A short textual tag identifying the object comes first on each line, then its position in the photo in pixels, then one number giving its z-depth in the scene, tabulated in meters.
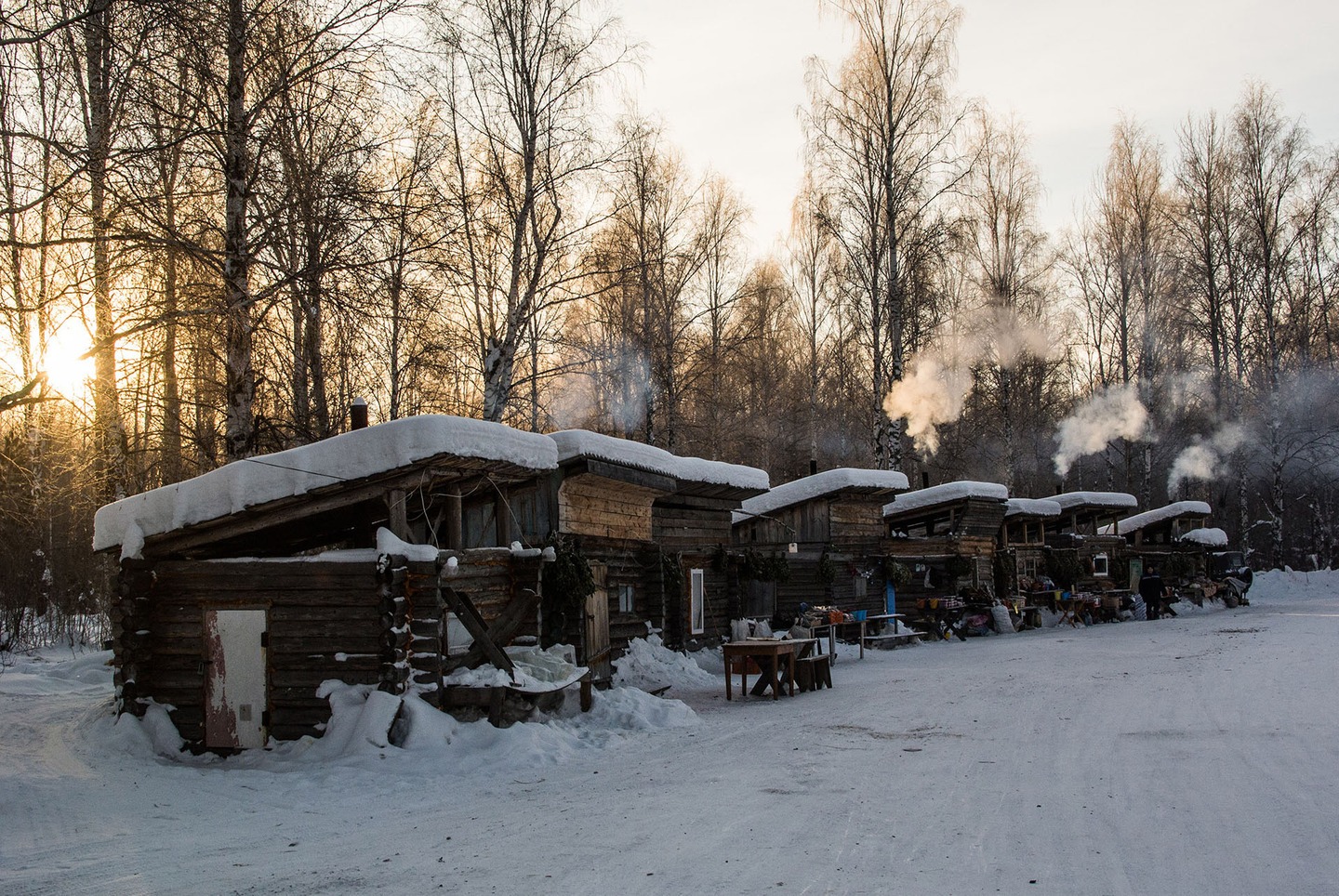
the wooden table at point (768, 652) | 16.58
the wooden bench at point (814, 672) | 17.56
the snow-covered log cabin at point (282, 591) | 11.49
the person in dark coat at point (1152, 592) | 34.69
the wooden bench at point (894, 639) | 25.89
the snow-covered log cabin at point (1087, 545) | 35.62
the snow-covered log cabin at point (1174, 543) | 40.78
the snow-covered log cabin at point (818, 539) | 25.36
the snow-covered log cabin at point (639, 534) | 16.11
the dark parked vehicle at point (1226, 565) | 40.34
